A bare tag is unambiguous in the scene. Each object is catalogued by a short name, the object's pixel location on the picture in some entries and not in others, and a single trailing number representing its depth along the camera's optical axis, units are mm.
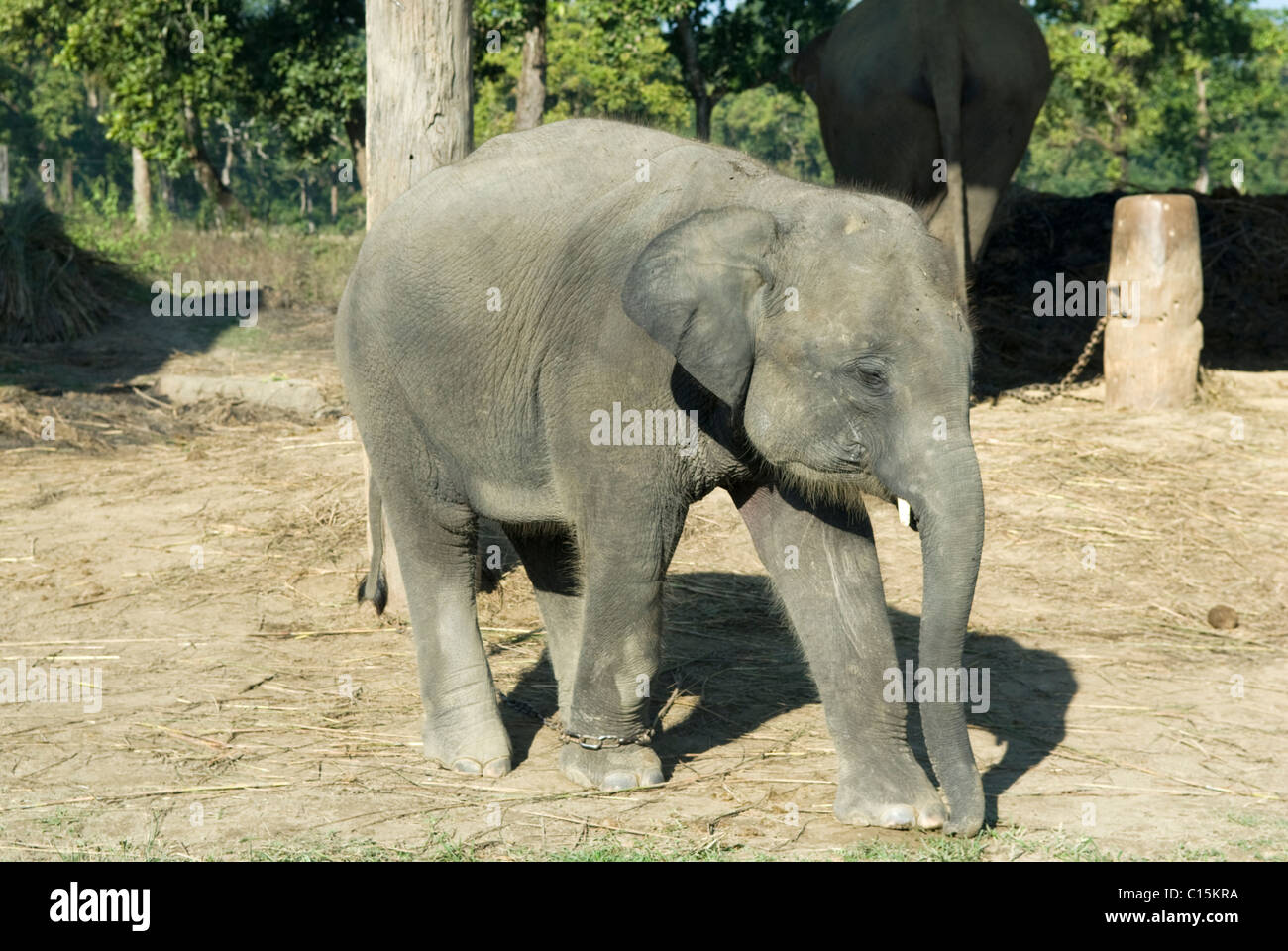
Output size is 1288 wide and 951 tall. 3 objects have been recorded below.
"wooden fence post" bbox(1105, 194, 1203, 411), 9930
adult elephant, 9875
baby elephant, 3617
